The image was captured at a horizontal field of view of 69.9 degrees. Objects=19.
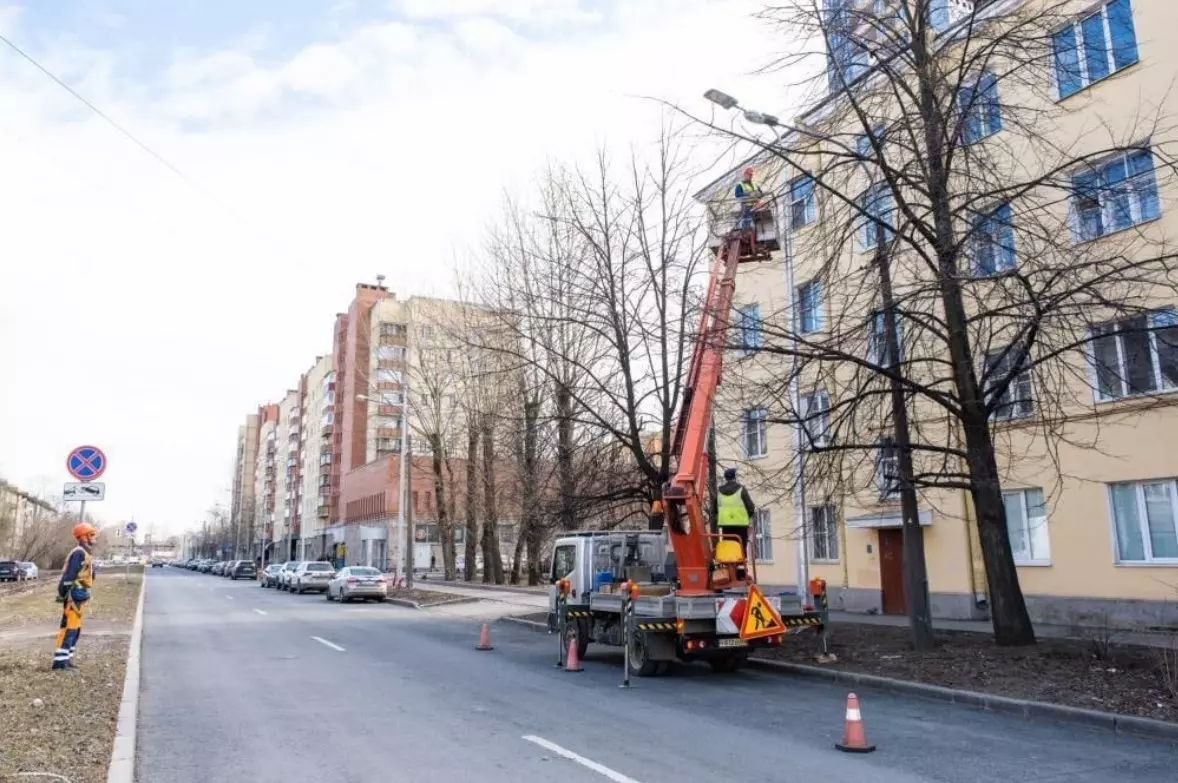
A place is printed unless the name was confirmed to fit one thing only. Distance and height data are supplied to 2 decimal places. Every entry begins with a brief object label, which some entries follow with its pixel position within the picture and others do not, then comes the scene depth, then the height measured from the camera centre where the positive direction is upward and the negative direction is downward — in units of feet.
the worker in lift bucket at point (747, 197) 44.16 +17.86
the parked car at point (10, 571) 168.37 -3.58
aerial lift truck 38.29 -2.13
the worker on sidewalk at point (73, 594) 36.22 -1.78
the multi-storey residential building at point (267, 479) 440.33 +39.99
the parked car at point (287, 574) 142.21 -4.29
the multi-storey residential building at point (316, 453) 327.67 +38.82
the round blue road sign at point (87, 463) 46.44 +4.85
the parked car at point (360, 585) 106.73 -4.72
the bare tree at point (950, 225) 35.14 +13.98
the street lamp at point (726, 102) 39.50 +20.37
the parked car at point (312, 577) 132.46 -4.50
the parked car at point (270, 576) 153.99 -5.00
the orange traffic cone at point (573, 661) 43.21 -5.91
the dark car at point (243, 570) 216.33 -5.31
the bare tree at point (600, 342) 58.44 +14.89
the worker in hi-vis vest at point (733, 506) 39.83 +1.65
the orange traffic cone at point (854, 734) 24.23 -5.55
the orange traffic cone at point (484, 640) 52.95 -5.86
